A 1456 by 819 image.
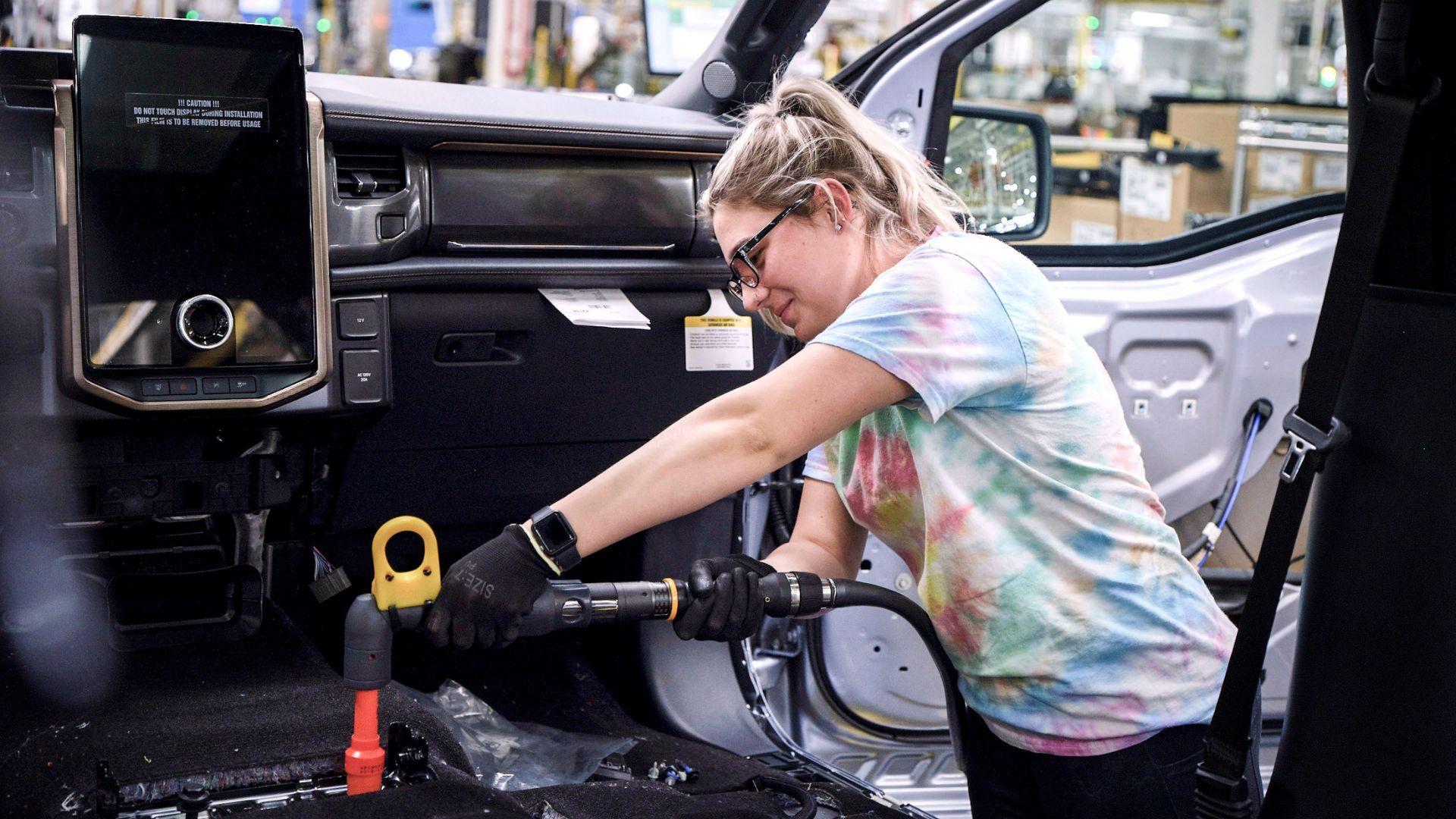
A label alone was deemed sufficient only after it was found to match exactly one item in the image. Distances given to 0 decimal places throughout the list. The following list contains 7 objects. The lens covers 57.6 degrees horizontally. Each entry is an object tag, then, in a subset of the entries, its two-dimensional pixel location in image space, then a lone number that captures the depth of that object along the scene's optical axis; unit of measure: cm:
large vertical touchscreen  169
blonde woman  141
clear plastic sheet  220
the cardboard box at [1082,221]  397
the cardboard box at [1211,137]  510
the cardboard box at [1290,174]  522
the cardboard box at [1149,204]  386
